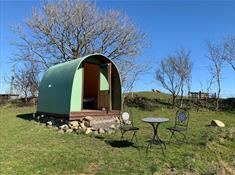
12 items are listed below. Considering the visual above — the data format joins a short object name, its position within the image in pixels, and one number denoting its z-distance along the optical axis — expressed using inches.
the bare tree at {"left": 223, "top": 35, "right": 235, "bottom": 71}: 516.2
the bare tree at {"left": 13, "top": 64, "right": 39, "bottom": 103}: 621.6
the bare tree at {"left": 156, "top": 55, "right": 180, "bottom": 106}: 538.0
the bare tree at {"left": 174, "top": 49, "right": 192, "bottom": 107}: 544.0
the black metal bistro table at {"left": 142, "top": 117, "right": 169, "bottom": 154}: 170.7
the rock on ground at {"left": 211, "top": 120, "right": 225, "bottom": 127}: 284.9
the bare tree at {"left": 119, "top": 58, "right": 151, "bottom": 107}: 522.1
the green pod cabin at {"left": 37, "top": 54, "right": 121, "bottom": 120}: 258.7
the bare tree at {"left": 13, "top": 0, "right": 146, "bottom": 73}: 485.1
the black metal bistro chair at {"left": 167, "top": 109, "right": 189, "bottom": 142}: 193.9
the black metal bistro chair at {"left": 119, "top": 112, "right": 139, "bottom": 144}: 182.8
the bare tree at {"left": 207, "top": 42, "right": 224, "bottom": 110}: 499.3
